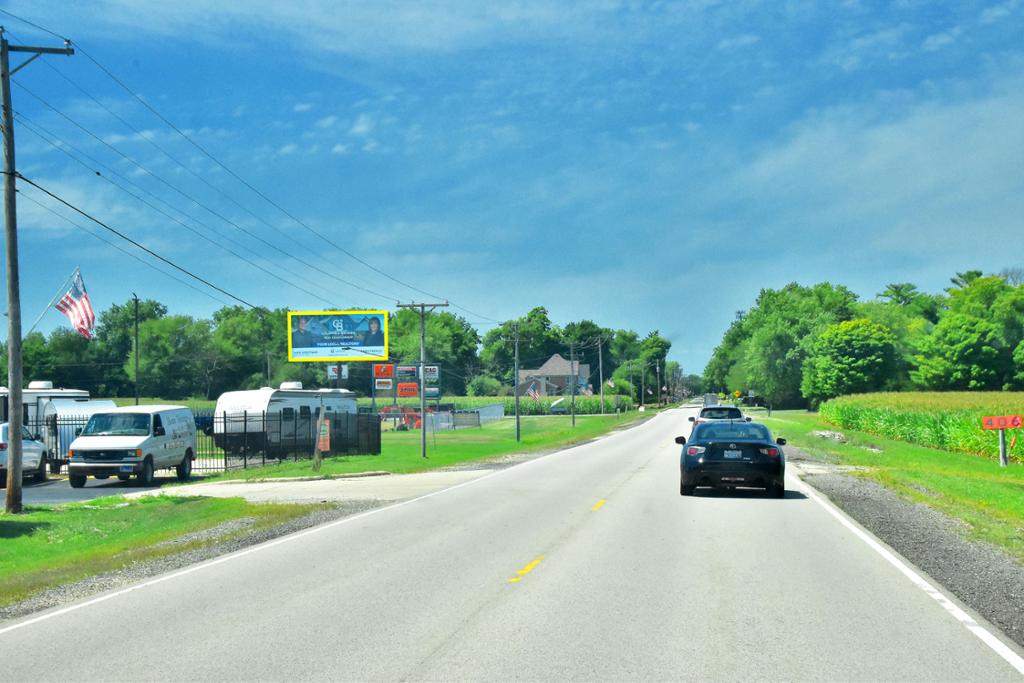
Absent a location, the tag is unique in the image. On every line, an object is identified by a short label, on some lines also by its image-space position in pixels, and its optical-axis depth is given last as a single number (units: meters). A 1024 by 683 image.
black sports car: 19.28
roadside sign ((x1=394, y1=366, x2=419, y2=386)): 84.19
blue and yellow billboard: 70.06
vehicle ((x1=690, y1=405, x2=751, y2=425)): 36.56
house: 171.12
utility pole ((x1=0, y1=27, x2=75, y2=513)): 20.55
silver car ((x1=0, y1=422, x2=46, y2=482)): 27.98
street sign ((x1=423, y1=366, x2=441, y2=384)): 73.88
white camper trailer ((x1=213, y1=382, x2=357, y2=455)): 41.59
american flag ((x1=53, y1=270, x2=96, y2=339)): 37.75
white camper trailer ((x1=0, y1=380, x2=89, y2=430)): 36.47
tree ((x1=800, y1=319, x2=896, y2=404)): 106.06
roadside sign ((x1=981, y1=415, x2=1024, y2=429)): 30.83
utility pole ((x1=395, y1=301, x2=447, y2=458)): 39.30
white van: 28.41
